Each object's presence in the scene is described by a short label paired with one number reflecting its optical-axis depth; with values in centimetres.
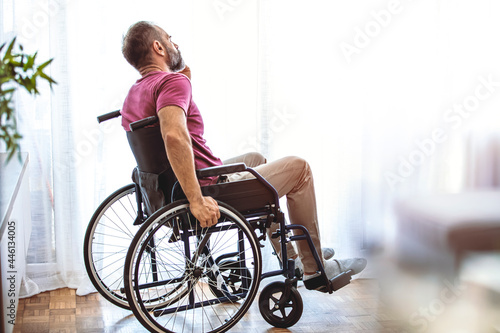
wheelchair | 189
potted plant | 111
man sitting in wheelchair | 185
